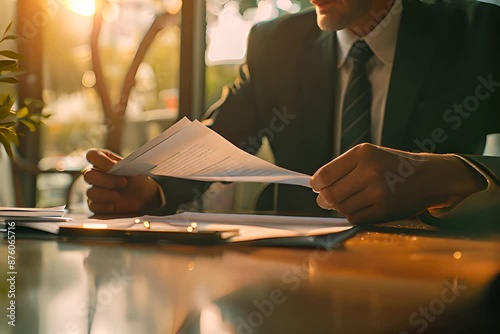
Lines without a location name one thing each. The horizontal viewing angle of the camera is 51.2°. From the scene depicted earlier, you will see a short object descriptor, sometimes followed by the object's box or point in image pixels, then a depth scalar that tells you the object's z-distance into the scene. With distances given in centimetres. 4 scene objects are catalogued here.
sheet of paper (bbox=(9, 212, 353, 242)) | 67
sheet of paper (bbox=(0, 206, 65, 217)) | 79
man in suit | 134
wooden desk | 30
